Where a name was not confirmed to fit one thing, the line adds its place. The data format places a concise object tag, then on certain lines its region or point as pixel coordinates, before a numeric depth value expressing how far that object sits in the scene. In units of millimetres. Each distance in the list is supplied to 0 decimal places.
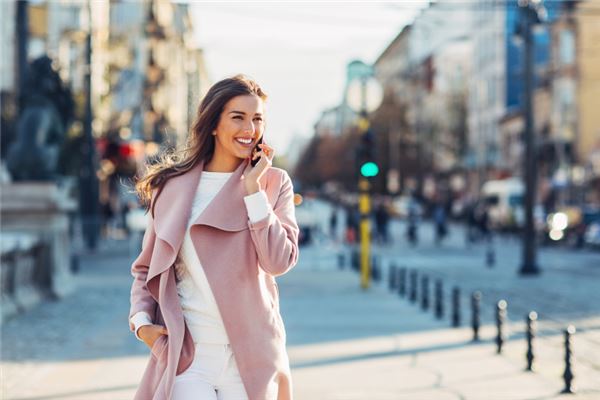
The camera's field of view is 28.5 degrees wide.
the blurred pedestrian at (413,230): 43791
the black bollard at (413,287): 18719
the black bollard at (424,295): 17297
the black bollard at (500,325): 11547
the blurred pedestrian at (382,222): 45188
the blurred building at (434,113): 88250
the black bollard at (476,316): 12859
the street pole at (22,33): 24864
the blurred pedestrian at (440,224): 43594
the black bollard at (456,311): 14609
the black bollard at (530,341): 10523
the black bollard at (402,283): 20141
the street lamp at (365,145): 21672
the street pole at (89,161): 32969
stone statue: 18656
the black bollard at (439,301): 16047
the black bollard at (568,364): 9234
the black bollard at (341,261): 29156
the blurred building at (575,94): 57844
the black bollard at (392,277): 21484
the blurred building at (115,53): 43844
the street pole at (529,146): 25078
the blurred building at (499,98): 67938
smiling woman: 3842
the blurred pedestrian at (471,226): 44750
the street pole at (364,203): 21672
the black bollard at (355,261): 29033
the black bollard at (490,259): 29430
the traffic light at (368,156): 21672
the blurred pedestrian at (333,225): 49947
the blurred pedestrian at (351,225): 38512
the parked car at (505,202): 54125
